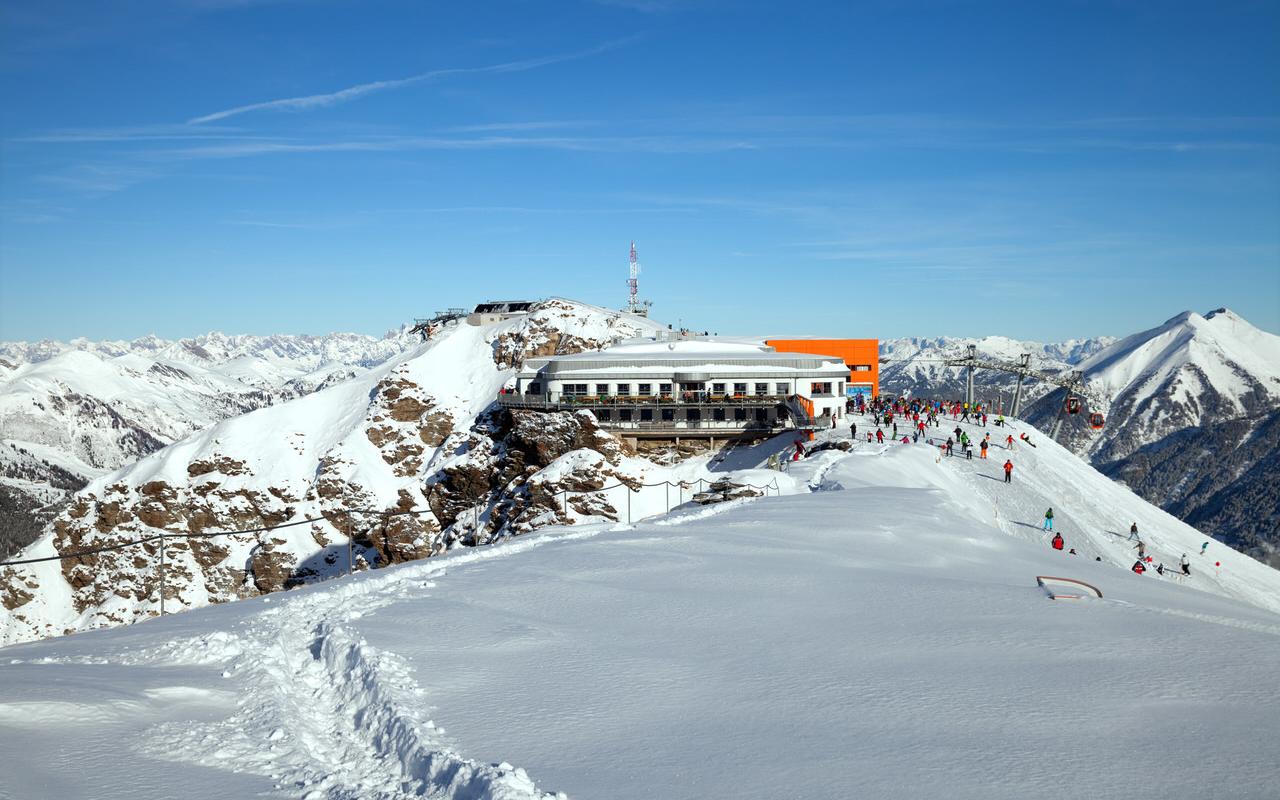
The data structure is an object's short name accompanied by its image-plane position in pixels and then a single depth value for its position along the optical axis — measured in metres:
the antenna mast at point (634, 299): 125.12
